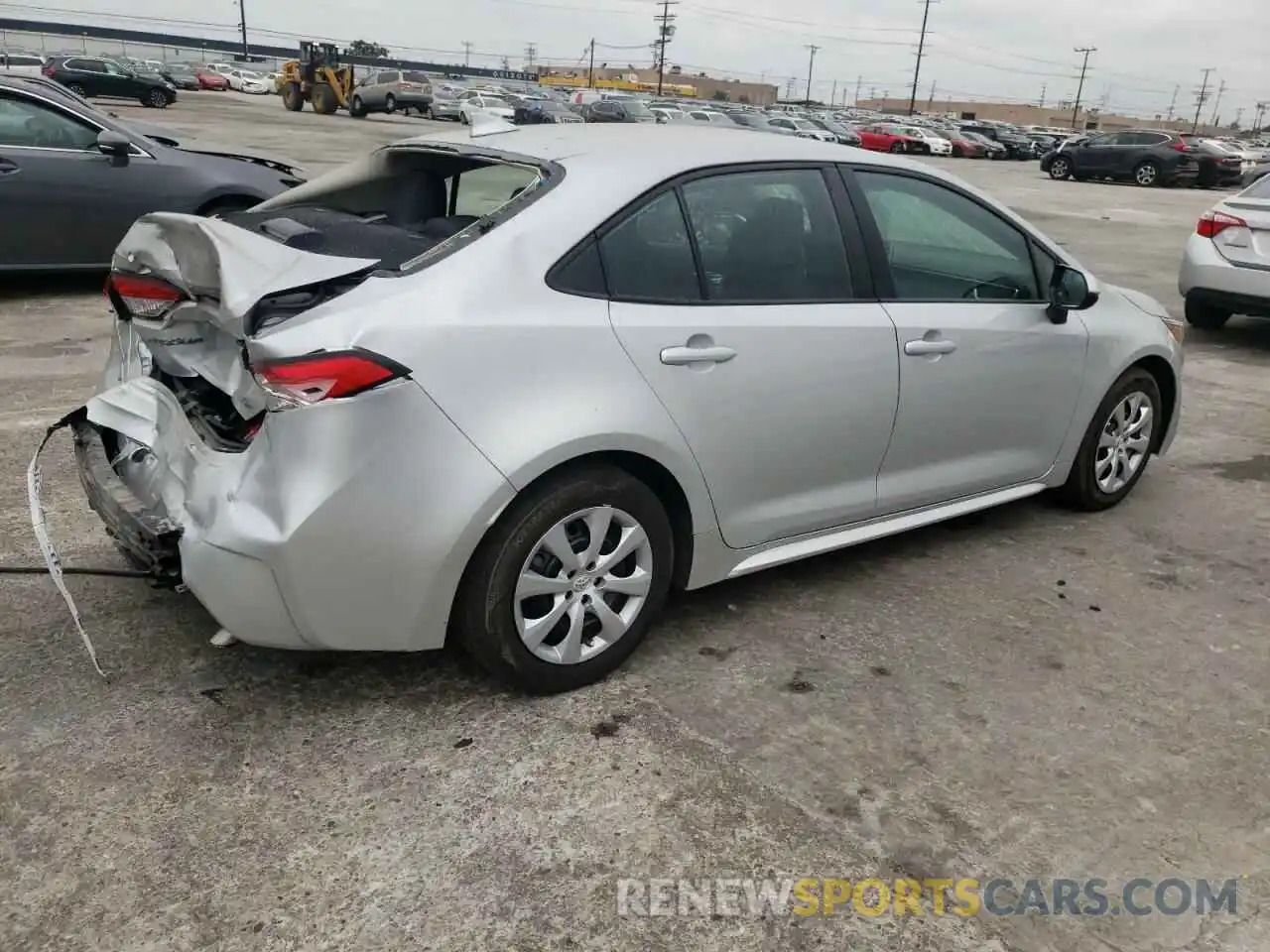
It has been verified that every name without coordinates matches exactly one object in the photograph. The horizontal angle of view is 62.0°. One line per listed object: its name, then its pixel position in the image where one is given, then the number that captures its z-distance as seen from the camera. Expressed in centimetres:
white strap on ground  284
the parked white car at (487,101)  4334
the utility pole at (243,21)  9419
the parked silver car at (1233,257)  788
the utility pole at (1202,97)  14196
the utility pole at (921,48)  8922
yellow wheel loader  4197
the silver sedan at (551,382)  260
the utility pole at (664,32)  9552
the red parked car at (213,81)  6200
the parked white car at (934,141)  4150
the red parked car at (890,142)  4047
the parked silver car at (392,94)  4216
